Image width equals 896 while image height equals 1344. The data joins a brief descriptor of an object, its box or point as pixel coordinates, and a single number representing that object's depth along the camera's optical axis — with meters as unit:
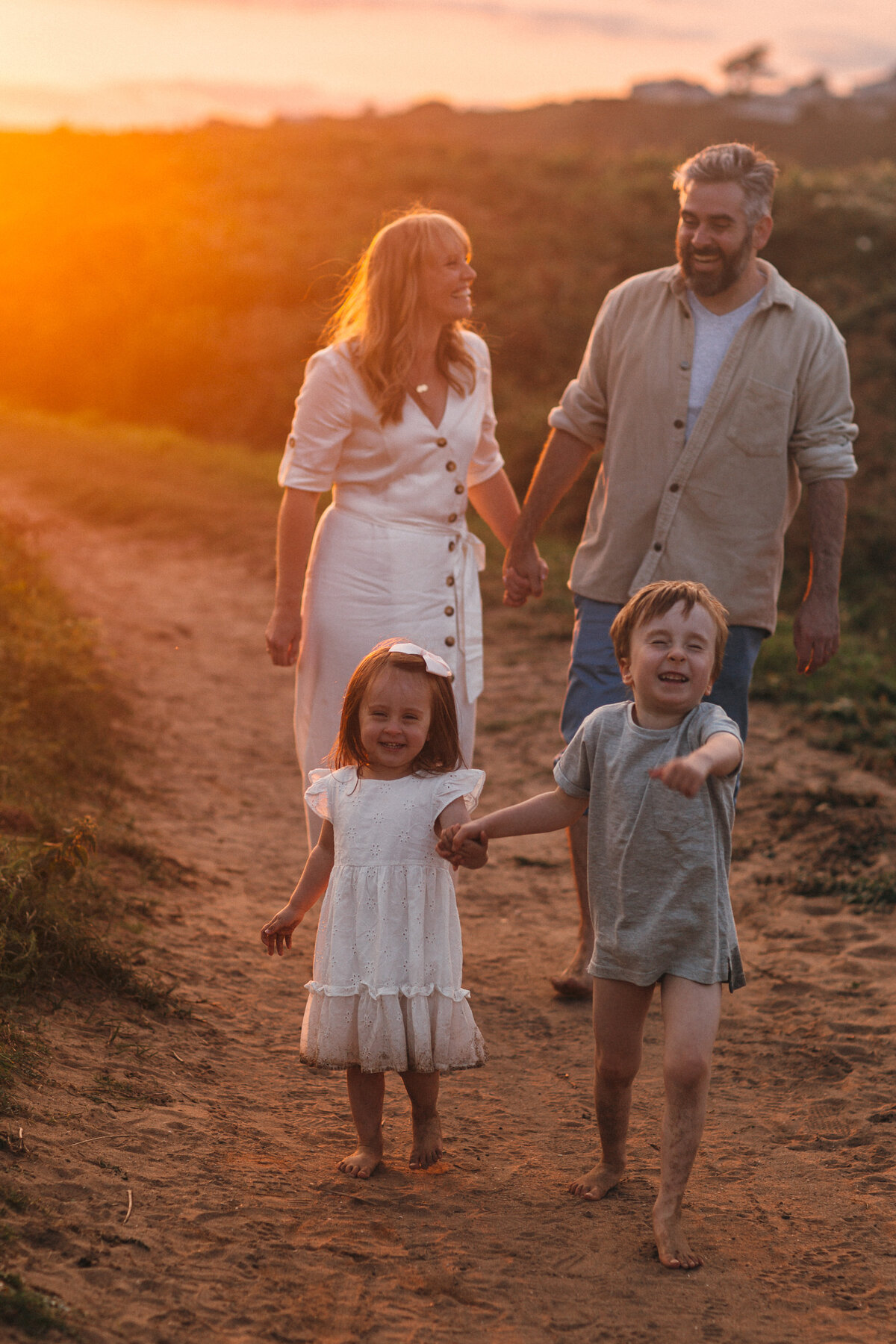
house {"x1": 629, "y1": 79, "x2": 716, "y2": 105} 51.78
